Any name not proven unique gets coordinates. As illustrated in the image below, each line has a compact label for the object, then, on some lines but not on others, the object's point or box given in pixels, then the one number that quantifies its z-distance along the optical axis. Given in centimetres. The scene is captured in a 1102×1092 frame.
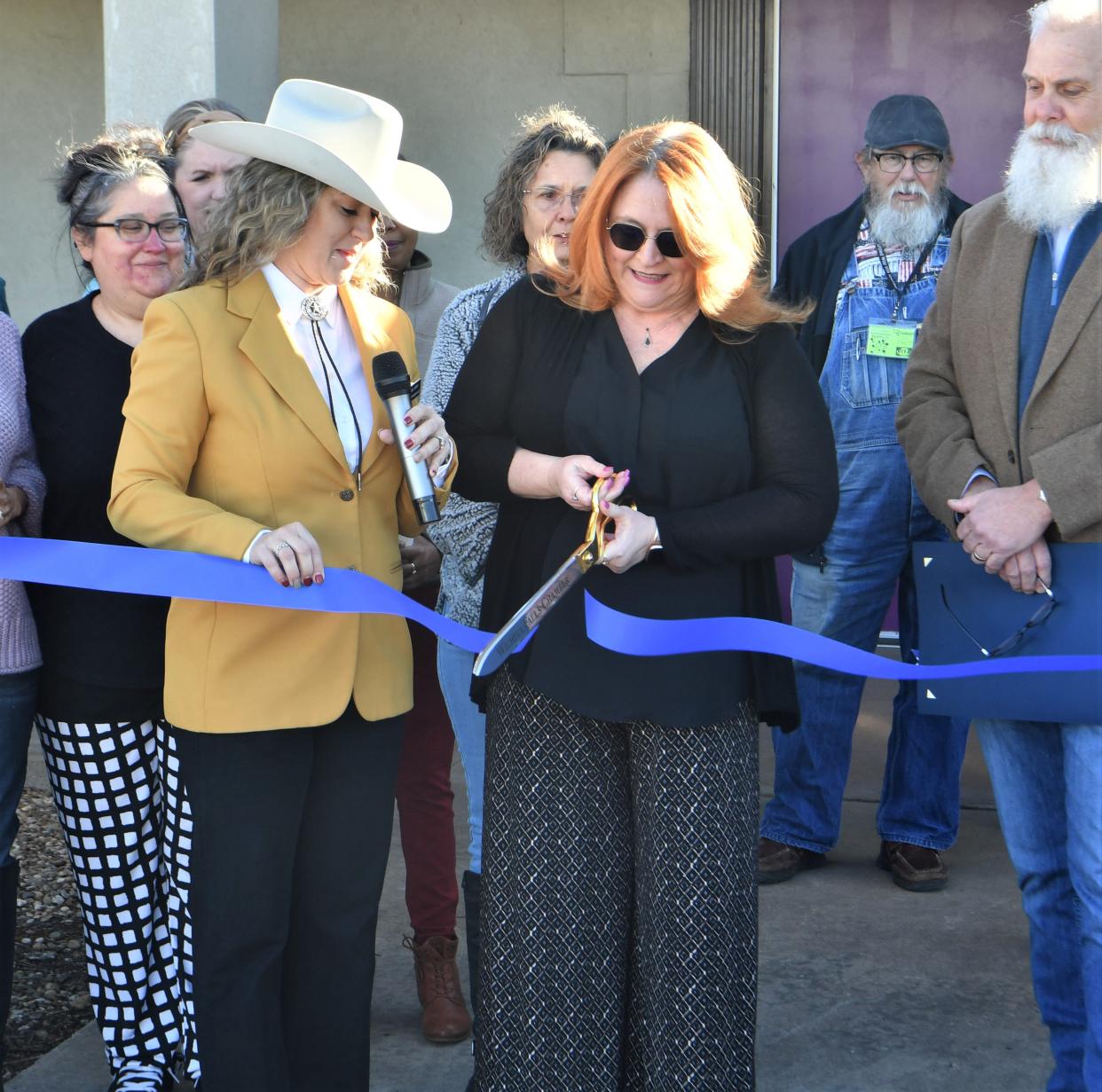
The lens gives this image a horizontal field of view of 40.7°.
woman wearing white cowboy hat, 286
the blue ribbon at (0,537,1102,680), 286
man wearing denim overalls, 471
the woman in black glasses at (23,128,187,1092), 329
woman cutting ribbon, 295
